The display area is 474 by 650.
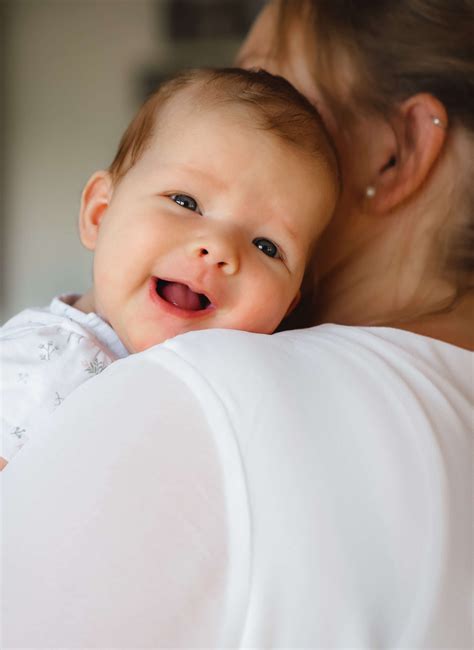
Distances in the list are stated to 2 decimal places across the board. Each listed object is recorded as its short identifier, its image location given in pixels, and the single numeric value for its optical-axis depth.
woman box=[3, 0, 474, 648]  0.39
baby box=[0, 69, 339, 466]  0.51
